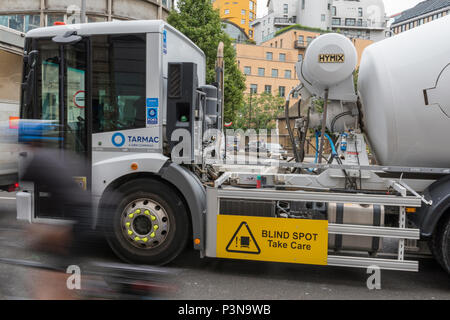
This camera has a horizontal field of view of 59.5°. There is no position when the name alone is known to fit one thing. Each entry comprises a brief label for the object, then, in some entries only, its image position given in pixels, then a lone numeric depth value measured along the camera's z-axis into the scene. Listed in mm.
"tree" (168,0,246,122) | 21547
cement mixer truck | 4469
